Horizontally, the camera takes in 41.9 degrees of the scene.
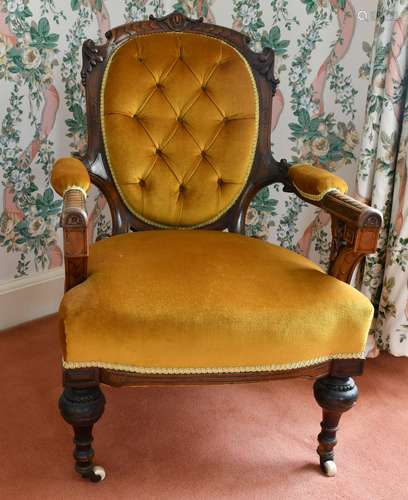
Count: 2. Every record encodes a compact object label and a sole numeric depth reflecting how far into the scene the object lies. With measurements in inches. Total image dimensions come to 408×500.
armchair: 40.1
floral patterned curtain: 60.9
